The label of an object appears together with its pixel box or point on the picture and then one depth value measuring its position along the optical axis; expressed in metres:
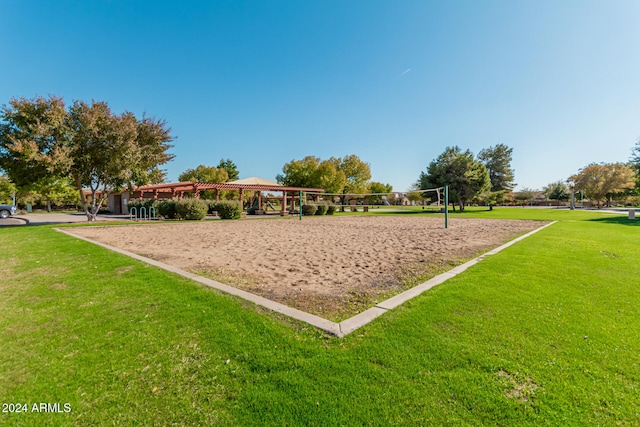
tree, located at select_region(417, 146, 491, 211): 30.41
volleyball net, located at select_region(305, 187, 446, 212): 33.53
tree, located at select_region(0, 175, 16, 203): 27.39
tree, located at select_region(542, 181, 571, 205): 54.91
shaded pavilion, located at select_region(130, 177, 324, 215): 20.20
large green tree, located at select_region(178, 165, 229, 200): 37.88
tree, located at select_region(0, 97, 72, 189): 12.02
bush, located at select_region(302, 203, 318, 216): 23.22
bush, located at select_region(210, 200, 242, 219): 18.23
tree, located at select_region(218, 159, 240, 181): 45.94
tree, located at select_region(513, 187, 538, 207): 63.30
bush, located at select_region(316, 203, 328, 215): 24.60
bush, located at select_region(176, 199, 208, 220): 16.75
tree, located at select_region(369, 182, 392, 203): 64.62
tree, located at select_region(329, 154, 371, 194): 37.19
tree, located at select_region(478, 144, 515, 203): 39.41
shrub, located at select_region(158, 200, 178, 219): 17.42
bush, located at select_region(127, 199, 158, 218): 18.72
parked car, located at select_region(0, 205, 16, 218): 19.12
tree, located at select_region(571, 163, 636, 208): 39.56
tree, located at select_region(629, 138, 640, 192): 19.97
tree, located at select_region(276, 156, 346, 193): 32.44
